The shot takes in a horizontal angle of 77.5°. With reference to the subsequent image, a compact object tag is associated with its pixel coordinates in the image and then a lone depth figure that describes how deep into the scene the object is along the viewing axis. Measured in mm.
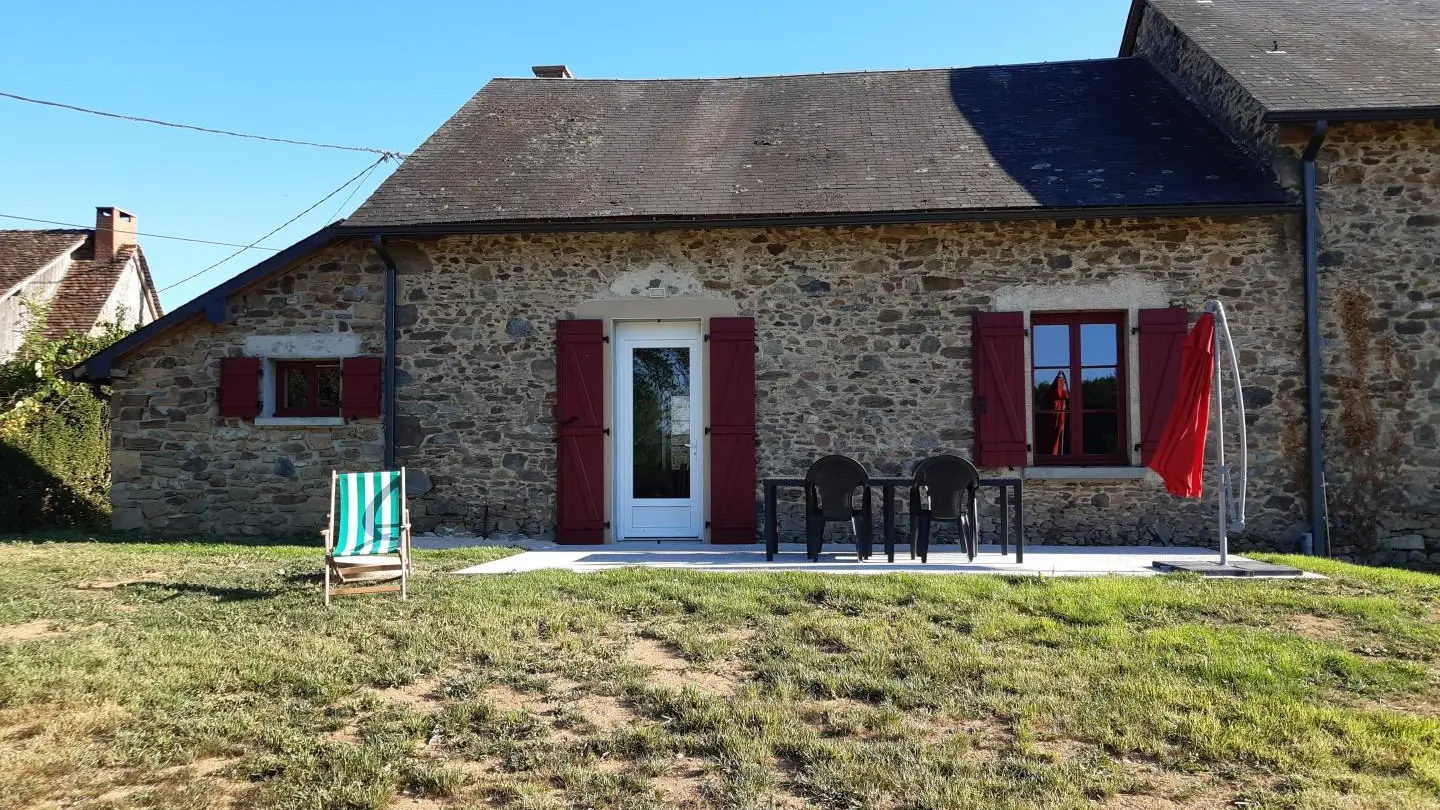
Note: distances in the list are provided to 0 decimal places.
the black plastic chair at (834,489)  6582
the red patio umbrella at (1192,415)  6035
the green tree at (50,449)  9375
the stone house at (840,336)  7816
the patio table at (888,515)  6520
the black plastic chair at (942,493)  6531
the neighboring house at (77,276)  16703
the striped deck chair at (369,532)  5539
